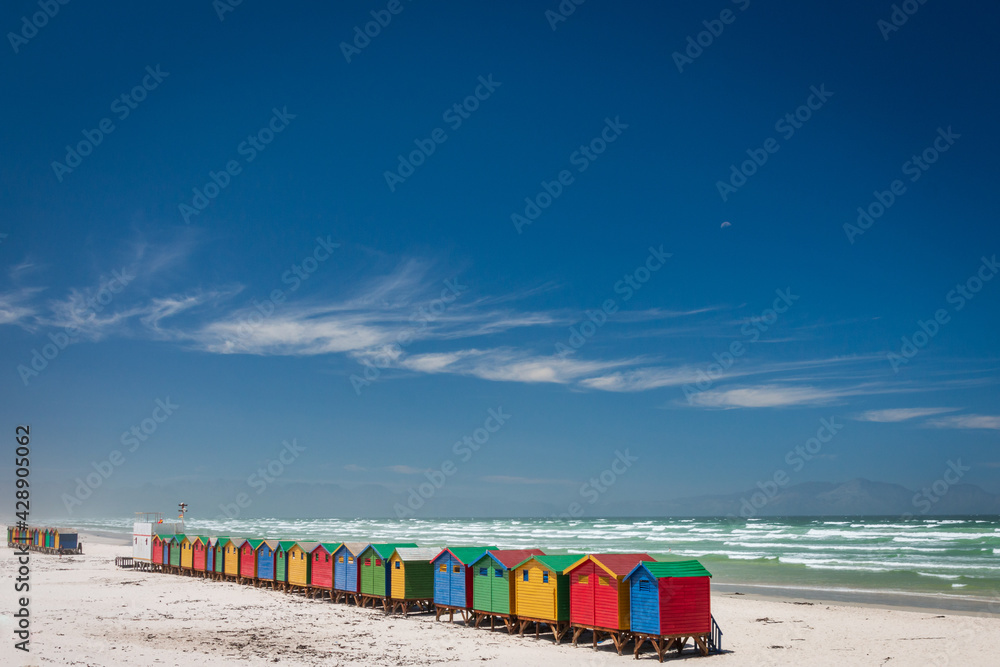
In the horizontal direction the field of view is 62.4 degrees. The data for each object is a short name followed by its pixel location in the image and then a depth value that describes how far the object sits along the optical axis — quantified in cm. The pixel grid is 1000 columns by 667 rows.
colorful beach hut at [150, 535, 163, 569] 5347
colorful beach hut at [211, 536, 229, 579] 4625
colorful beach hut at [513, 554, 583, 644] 2556
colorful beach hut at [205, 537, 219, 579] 4734
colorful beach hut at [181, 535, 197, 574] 5031
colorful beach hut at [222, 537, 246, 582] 4488
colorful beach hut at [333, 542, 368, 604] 3512
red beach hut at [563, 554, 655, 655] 2370
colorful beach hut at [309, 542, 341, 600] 3675
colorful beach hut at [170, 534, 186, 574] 5191
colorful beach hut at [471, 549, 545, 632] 2728
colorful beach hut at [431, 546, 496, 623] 2902
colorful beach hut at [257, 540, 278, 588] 4192
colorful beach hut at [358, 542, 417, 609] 3300
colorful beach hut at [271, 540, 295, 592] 4050
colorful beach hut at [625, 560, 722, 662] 2288
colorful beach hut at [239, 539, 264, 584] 4341
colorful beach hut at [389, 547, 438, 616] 3180
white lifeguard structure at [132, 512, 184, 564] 5488
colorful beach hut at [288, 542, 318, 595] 3838
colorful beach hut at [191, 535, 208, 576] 4869
